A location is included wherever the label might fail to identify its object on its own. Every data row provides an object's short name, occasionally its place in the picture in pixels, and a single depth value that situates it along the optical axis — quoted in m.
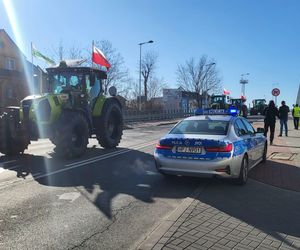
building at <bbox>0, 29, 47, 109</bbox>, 25.57
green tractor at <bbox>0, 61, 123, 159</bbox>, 7.10
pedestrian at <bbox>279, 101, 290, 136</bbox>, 12.33
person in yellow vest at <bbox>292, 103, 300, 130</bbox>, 15.39
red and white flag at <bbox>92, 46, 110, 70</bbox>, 11.16
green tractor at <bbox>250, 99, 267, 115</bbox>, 37.38
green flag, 11.54
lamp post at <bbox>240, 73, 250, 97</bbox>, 49.05
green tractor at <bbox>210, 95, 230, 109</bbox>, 21.73
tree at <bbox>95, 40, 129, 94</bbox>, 30.41
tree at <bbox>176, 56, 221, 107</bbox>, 39.66
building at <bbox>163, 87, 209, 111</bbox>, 36.74
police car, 4.60
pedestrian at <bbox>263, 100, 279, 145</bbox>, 9.69
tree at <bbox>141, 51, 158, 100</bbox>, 43.23
